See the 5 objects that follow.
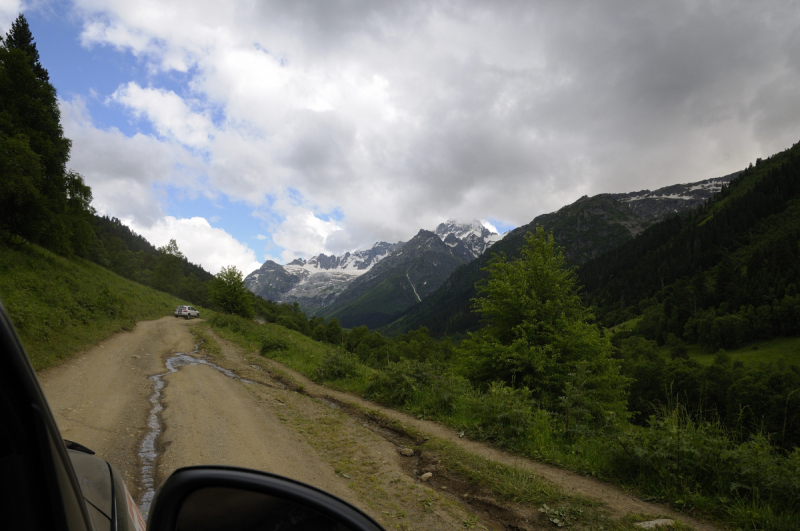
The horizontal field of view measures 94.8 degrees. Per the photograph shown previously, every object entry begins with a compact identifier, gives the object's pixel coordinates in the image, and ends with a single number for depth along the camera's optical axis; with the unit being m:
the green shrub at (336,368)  15.54
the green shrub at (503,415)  8.70
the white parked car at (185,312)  41.09
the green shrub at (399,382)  12.10
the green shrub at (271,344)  21.77
